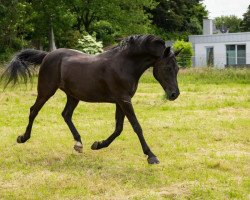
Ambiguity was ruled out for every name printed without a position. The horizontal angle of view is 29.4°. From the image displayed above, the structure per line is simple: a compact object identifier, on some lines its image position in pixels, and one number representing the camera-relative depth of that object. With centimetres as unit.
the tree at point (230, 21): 9125
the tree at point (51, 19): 3281
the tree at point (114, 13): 3631
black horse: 638
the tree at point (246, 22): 6316
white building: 3578
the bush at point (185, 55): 2987
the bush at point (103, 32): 3916
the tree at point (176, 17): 4897
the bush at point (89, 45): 2731
